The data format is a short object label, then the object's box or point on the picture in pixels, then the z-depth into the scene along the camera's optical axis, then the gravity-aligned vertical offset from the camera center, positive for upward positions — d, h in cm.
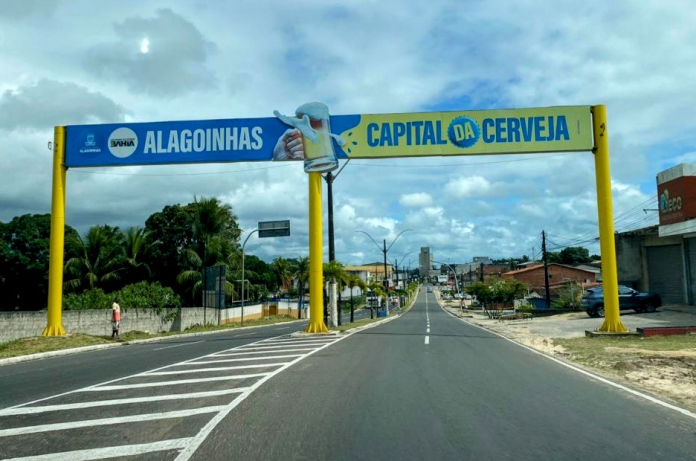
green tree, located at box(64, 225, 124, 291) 4531 +181
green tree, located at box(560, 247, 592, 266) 13738 +391
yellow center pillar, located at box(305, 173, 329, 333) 2330 +80
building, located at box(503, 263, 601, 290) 8644 -33
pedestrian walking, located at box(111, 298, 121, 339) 2739 -164
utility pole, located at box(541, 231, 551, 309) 5838 +219
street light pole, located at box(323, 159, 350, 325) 3241 +410
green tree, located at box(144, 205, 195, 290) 5081 +382
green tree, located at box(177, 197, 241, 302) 4800 +305
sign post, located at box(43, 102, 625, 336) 2297 +552
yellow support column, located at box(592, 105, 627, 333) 2200 +153
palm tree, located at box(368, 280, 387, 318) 5401 -98
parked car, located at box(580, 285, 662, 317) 3225 -166
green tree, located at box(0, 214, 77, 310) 4684 +207
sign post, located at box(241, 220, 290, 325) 4219 +371
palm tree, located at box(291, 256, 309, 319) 6643 +156
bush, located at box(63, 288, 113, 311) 3434 -97
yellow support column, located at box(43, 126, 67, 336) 2330 +105
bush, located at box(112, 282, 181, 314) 3569 -84
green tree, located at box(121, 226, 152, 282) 4747 +252
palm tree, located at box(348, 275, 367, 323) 4008 -30
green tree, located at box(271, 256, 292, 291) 10231 +196
